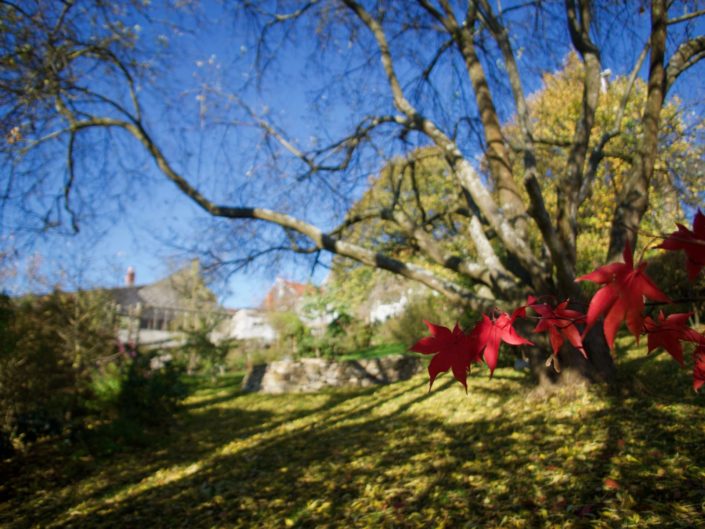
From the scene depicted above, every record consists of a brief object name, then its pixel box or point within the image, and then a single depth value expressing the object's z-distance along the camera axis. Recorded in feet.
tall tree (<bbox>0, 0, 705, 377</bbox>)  13.99
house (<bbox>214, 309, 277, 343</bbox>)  102.94
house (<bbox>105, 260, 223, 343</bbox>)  38.63
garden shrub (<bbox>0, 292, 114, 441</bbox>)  17.51
